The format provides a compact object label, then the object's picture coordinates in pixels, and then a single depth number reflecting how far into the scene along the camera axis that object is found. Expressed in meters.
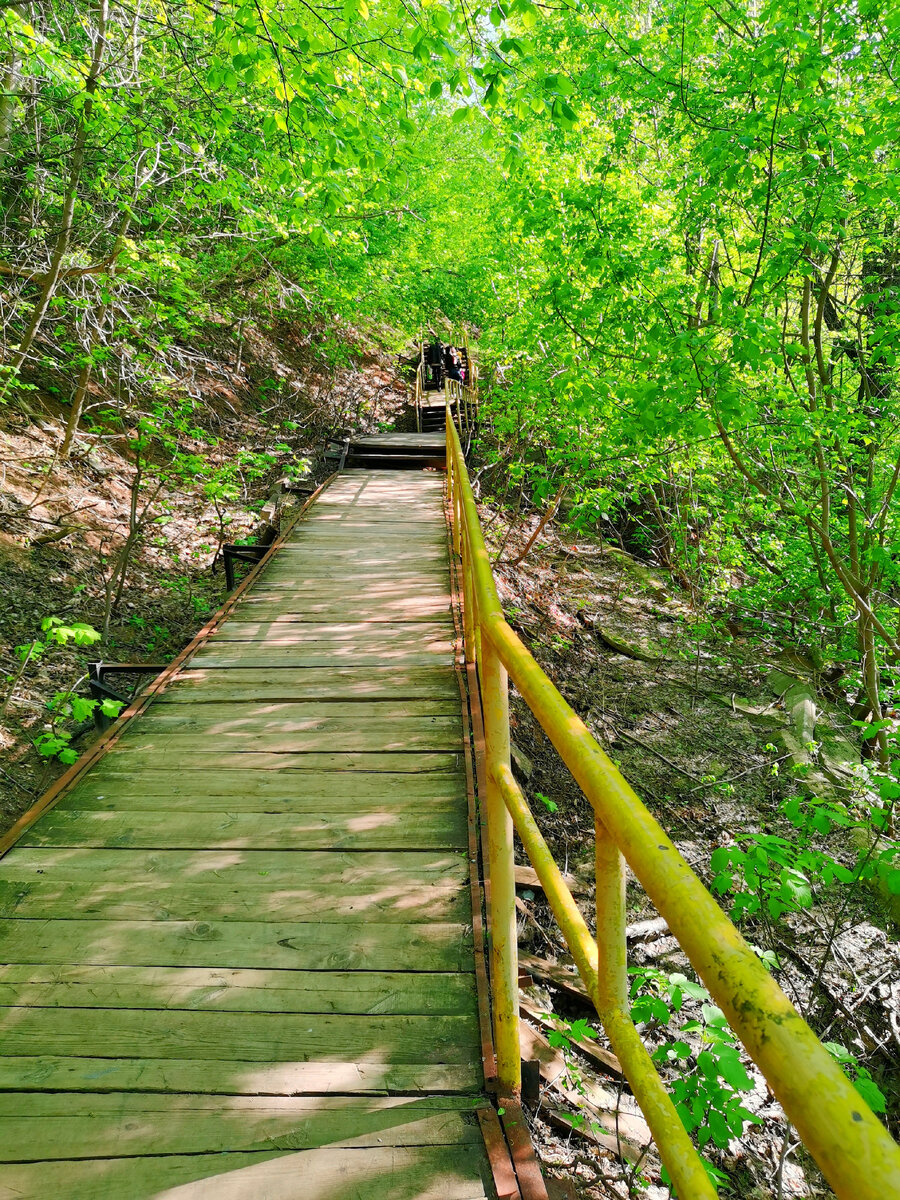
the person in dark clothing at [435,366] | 21.12
